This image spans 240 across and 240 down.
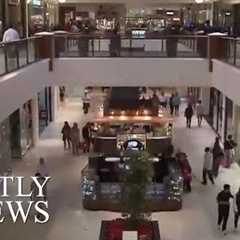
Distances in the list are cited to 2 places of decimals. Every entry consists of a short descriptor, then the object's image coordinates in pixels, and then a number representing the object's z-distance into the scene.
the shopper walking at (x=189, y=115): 30.11
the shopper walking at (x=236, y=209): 15.48
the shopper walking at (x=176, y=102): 33.48
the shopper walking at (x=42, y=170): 17.78
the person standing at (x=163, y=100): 36.11
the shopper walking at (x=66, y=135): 25.03
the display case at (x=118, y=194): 17.38
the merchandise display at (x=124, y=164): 17.42
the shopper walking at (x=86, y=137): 24.86
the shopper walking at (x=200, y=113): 30.58
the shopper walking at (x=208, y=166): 19.48
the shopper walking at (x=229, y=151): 21.66
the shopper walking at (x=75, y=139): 24.17
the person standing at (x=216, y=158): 20.53
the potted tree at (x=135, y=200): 13.53
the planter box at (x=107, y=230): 13.92
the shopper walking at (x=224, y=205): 15.40
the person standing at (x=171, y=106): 33.72
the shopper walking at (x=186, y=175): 18.86
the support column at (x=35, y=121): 26.34
